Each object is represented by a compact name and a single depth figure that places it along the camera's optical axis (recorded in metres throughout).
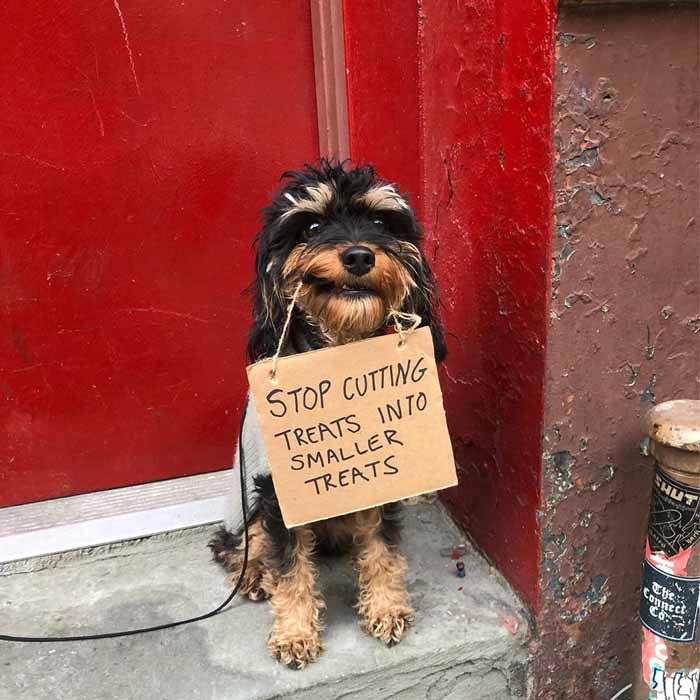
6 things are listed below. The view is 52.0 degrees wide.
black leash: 0.68
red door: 0.77
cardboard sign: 0.58
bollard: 0.58
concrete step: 0.64
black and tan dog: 0.57
